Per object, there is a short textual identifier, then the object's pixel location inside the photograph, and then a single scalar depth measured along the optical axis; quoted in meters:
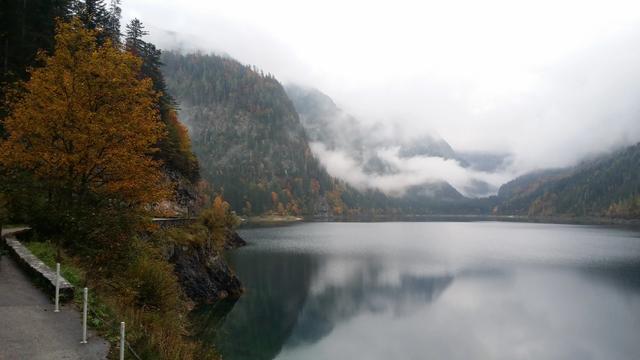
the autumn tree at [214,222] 67.89
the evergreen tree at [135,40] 70.12
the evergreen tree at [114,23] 67.99
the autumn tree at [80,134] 24.30
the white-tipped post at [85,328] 11.96
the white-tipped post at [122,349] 10.30
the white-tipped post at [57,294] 14.33
